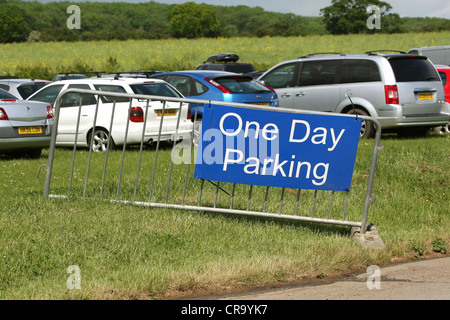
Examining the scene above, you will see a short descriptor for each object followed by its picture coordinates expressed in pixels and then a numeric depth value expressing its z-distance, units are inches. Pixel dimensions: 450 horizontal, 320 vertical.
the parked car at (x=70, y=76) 1184.0
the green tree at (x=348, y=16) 4163.4
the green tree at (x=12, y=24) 3503.9
